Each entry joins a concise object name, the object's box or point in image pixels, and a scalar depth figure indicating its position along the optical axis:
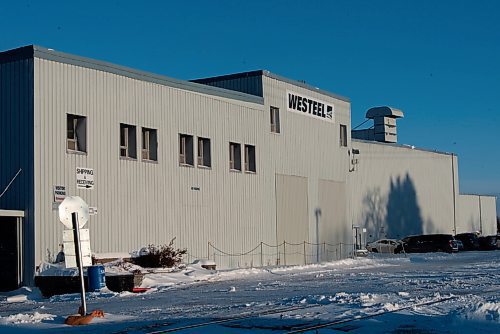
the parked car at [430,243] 56.72
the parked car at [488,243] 64.36
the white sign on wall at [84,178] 30.36
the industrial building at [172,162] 29.03
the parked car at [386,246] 59.37
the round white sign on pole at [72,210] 17.16
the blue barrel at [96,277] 20.42
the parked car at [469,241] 63.41
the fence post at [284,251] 42.78
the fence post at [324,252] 46.50
